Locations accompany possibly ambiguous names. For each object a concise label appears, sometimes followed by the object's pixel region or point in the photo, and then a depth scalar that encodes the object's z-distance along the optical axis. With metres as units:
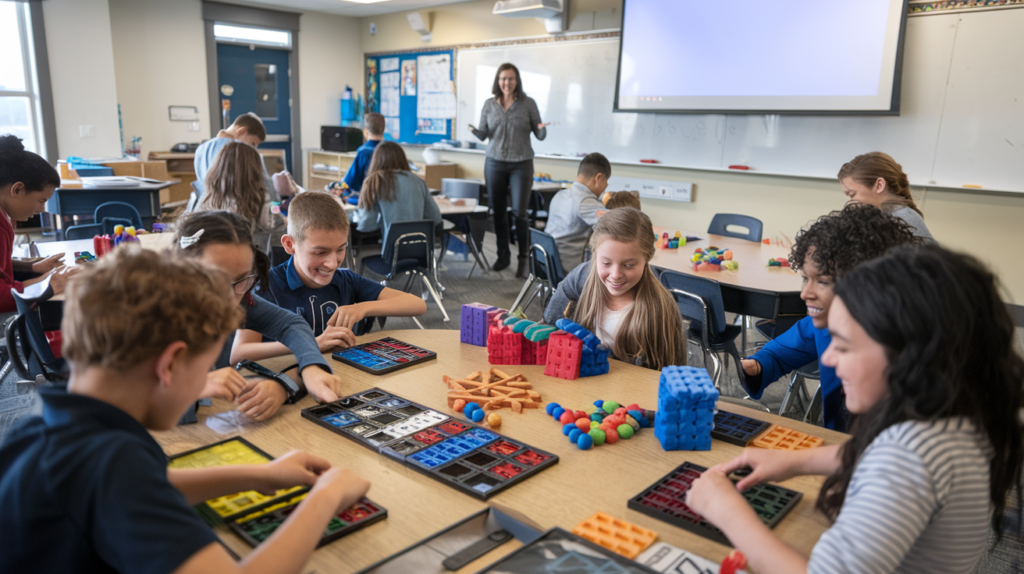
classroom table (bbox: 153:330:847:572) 0.97
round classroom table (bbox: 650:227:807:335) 2.82
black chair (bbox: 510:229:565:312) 3.88
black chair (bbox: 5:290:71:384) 2.25
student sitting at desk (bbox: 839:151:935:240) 3.07
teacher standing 5.89
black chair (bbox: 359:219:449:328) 4.28
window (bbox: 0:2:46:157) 6.75
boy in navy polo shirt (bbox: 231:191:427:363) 1.99
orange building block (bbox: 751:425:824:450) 1.31
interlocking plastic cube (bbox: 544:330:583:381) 1.64
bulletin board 8.70
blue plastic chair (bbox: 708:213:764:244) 4.46
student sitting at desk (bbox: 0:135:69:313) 2.64
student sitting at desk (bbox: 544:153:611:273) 4.32
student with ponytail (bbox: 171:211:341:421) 1.36
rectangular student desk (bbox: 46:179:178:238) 4.72
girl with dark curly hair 1.62
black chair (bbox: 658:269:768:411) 2.84
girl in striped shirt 0.77
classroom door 8.95
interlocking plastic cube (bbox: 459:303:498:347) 1.86
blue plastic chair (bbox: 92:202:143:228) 4.61
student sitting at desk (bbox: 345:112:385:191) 5.41
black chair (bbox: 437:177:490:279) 5.63
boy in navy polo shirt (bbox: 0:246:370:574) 0.68
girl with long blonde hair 2.03
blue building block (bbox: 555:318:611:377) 1.68
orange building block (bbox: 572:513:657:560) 0.94
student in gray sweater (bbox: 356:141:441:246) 4.55
